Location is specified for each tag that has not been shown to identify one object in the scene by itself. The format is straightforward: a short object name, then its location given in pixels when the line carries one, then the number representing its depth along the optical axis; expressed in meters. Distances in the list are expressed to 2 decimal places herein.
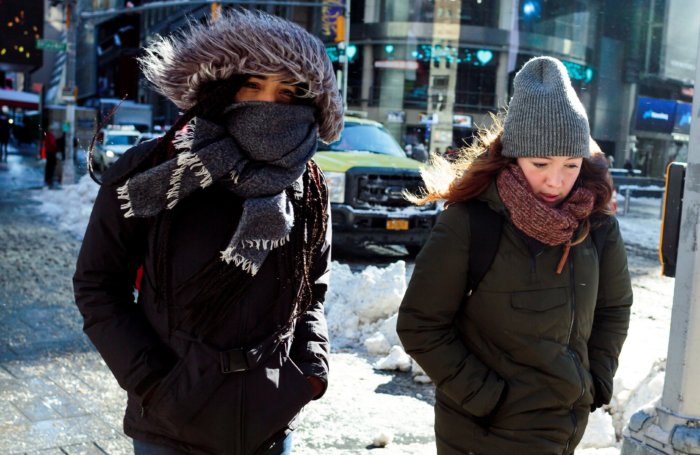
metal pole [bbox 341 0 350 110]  25.60
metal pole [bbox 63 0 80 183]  25.06
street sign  25.47
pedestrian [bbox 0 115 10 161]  38.28
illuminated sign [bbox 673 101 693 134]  47.78
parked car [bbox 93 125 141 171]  30.30
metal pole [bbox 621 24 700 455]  3.35
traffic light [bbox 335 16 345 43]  25.64
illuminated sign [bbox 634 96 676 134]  47.25
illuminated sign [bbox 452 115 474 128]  42.25
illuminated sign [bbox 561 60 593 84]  42.19
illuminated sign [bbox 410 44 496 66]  42.06
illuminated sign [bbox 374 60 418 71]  42.47
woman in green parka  2.45
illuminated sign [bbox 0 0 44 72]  31.94
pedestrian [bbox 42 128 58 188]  23.74
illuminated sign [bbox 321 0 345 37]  26.19
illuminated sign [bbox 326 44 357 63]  43.47
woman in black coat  2.14
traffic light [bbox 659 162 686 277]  3.62
